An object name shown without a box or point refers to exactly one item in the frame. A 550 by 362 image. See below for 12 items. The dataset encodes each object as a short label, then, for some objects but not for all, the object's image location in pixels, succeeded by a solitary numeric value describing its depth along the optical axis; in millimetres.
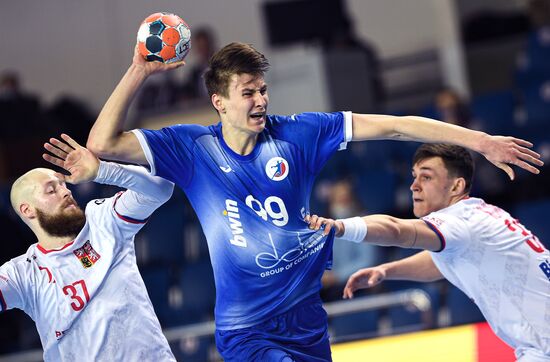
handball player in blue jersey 8719
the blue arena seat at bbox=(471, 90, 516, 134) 19750
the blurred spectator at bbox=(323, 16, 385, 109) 22391
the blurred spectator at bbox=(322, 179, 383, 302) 16906
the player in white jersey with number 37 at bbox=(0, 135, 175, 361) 9297
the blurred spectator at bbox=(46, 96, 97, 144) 23672
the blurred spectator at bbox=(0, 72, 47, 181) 23016
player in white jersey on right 9000
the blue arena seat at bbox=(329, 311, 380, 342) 16828
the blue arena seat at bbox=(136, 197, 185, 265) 19656
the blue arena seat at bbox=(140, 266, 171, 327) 18375
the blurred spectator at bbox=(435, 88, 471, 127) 18391
